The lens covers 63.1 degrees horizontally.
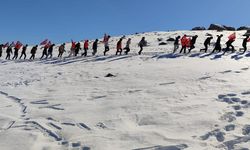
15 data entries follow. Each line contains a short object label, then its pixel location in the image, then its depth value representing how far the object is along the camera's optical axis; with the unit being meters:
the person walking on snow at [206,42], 15.37
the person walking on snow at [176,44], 16.30
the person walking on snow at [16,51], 20.50
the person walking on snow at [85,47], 17.77
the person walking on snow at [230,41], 14.83
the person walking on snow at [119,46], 16.99
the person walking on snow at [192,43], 15.99
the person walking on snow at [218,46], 15.19
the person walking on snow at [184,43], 15.67
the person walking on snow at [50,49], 19.11
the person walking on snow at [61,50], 18.61
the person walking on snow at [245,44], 14.71
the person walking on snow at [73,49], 18.35
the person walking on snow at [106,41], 17.67
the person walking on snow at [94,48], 17.91
